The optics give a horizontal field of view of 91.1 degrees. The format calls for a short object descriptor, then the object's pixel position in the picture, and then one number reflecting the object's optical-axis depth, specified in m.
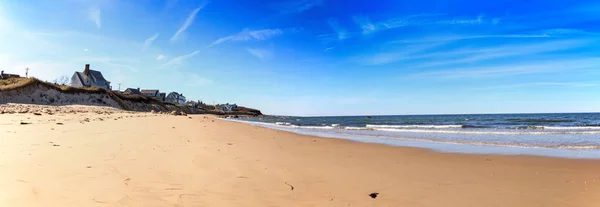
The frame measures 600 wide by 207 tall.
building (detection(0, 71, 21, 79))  49.84
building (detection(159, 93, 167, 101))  105.04
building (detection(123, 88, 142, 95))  87.36
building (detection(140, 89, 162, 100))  99.22
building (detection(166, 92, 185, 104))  112.25
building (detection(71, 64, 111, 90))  59.25
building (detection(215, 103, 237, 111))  136.04
